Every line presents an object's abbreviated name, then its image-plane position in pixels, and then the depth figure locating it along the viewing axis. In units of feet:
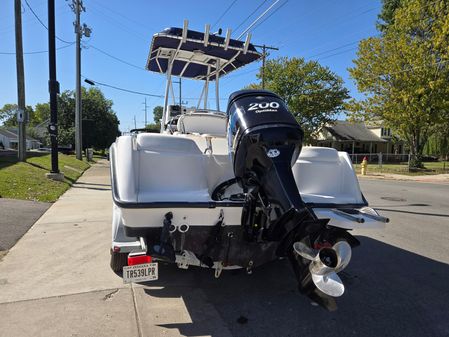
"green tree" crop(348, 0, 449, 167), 66.13
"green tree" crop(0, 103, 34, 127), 346.74
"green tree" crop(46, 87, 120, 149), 150.51
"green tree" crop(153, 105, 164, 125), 361.71
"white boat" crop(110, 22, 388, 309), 8.52
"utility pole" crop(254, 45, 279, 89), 105.91
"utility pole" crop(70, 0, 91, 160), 80.17
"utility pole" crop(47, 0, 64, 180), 38.47
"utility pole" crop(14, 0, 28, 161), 46.03
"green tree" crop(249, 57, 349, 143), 118.73
